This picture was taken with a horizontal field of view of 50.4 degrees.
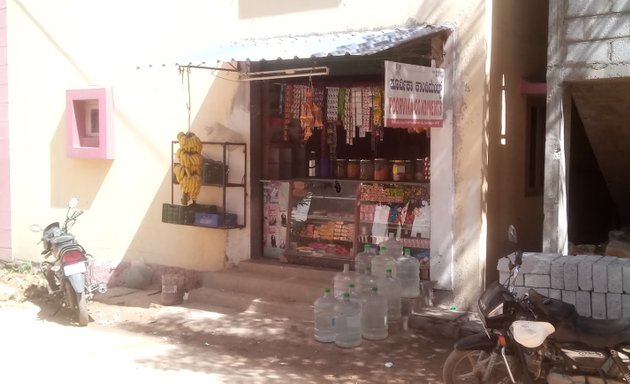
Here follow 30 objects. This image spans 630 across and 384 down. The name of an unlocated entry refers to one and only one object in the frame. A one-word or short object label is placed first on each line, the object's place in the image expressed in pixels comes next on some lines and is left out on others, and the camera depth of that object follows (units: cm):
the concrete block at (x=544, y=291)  588
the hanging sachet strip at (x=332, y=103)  843
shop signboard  652
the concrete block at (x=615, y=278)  567
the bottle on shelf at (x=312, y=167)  921
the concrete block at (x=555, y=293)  584
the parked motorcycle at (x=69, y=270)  761
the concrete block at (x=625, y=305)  564
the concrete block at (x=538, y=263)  588
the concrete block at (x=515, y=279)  598
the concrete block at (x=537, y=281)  588
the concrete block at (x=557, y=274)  582
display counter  792
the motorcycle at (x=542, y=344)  464
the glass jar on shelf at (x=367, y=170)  862
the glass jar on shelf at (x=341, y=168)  898
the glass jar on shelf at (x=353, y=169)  882
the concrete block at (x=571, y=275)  578
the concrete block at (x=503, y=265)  602
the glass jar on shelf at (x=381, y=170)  841
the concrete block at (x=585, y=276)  574
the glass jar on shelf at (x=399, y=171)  819
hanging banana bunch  858
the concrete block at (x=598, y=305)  574
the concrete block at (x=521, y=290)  593
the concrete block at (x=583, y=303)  578
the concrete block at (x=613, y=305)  568
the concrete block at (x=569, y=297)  580
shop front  802
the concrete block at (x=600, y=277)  570
